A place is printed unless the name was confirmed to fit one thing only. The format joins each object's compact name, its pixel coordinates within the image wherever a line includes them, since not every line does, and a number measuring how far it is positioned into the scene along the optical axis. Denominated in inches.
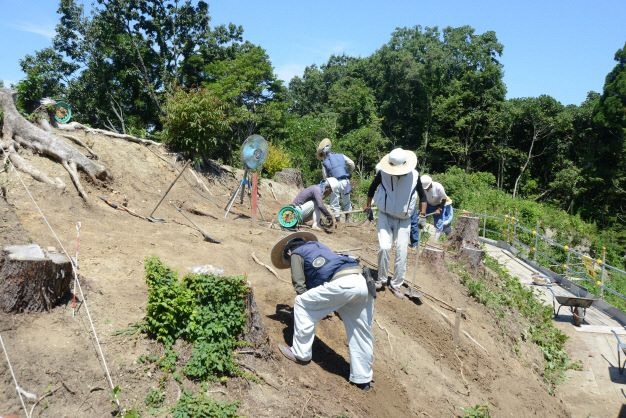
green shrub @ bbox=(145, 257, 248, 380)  184.2
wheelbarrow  366.9
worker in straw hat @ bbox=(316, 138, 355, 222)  444.5
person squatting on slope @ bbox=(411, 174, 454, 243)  341.1
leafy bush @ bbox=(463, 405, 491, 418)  230.8
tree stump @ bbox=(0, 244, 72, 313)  186.7
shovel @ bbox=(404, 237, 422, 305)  300.7
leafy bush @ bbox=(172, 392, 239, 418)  164.6
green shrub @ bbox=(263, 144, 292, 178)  709.3
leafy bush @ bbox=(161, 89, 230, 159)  534.9
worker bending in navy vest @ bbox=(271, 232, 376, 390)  200.5
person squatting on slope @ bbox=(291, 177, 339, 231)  400.2
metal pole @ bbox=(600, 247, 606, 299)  418.2
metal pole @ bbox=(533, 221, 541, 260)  530.3
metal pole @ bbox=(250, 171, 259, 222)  401.7
